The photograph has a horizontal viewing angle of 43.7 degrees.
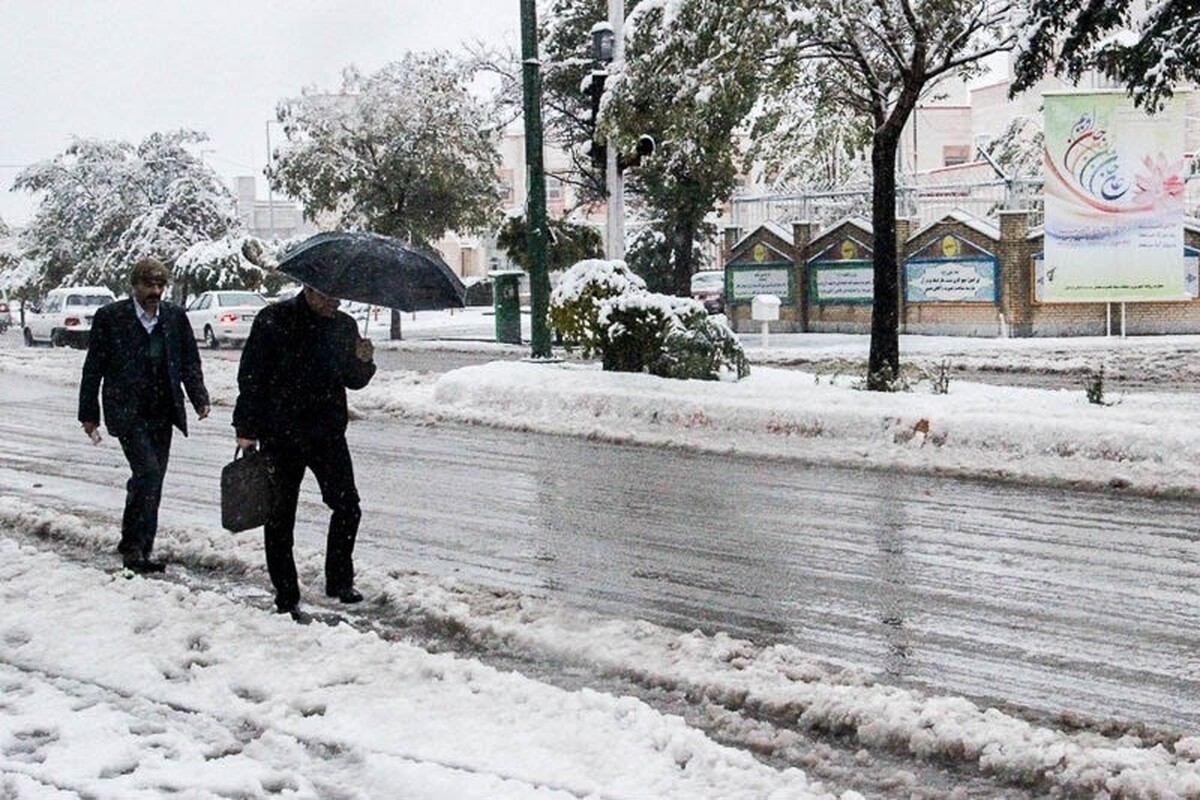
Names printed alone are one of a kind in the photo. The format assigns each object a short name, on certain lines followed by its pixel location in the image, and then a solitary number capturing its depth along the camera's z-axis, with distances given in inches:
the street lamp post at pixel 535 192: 805.9
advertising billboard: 1137.4
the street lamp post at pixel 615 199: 866.1
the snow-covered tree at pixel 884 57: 599.8
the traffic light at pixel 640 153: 785.6
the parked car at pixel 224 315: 1467.8
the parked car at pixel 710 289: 1722.4
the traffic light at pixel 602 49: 834.2
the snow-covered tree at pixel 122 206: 2026.3
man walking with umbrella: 279.1
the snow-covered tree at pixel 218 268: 1843.0
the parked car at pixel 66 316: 1625.2
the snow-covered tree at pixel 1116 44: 589.9
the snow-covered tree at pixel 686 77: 601.9
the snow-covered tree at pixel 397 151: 1464.1
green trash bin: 1347.2
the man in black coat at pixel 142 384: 318.7
